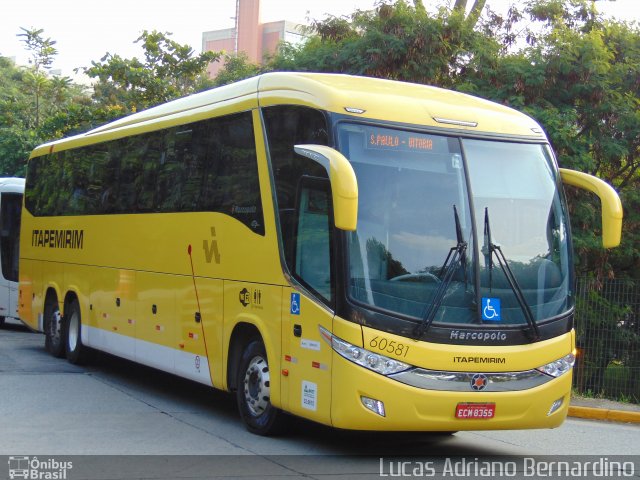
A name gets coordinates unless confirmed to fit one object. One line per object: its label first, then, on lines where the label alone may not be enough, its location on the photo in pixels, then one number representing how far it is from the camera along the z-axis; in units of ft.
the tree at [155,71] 105.91
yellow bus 27.76
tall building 297.53
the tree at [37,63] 128.16
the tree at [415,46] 60.18
